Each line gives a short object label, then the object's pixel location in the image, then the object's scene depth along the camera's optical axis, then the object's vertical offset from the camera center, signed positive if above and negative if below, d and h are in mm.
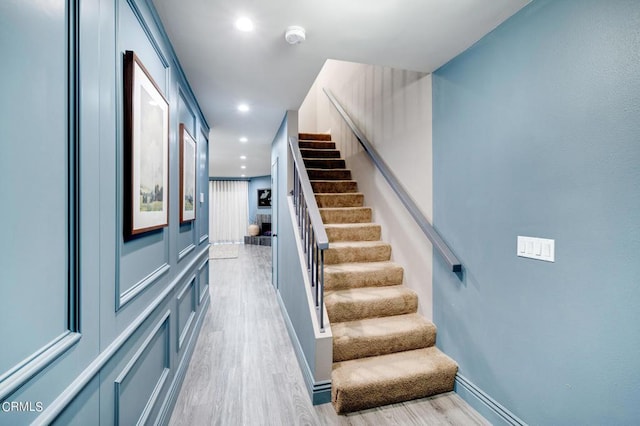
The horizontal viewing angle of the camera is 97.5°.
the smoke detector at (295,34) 1663 +1048
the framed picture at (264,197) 10273 +420
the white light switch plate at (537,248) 1433 -209
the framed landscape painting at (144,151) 1186 +275
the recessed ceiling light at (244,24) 1597 +1077
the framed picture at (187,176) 2178 +273
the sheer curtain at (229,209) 10484 -29
